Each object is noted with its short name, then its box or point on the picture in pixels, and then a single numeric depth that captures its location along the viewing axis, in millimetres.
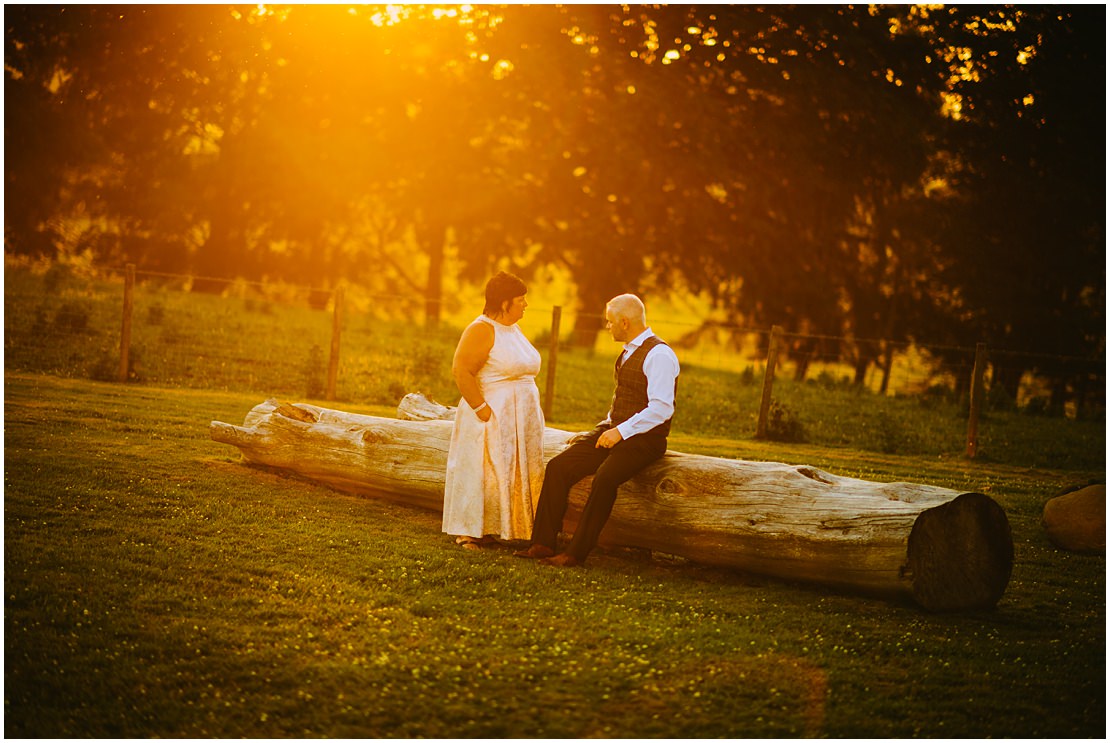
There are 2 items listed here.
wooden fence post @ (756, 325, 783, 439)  16828
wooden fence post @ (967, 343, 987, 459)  16047
